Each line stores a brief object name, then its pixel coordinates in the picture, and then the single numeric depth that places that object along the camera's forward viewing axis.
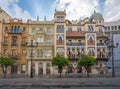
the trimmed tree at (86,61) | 20.10
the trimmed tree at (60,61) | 20.14
